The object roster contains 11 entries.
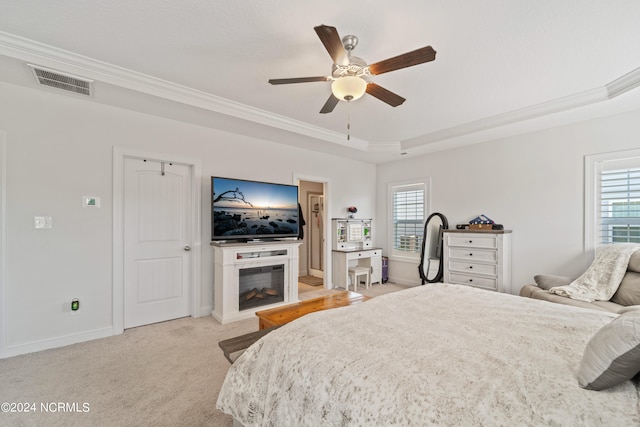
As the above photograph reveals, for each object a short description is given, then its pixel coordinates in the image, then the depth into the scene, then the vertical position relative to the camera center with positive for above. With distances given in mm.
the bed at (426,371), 831 -590
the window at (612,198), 3197 +190
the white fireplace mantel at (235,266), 3436 -704
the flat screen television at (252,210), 3586 +36
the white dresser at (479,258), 3838 -653
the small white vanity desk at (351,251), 5059 -715
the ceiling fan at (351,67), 1760 +1029
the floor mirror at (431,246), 4832 -589
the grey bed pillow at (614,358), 846 -450
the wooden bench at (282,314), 1962 -928
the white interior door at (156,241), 3234 -354
